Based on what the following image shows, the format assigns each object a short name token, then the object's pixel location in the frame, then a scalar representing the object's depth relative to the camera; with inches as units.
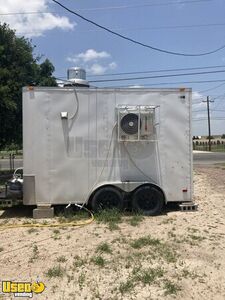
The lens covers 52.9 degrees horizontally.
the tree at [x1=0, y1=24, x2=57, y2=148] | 351.4
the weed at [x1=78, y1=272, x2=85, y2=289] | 109.5
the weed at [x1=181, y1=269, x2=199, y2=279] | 115.1
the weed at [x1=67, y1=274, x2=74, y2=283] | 113.0
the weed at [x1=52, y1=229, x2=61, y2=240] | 152.6
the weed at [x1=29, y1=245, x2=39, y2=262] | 129.5
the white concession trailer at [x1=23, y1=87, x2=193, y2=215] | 190.9
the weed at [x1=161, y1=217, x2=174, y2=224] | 178.8
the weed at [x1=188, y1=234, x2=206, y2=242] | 150.8
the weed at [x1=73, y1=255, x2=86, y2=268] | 123.2
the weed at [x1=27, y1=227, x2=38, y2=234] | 163.5
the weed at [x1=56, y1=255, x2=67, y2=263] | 128.0
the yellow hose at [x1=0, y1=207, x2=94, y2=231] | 171.3
